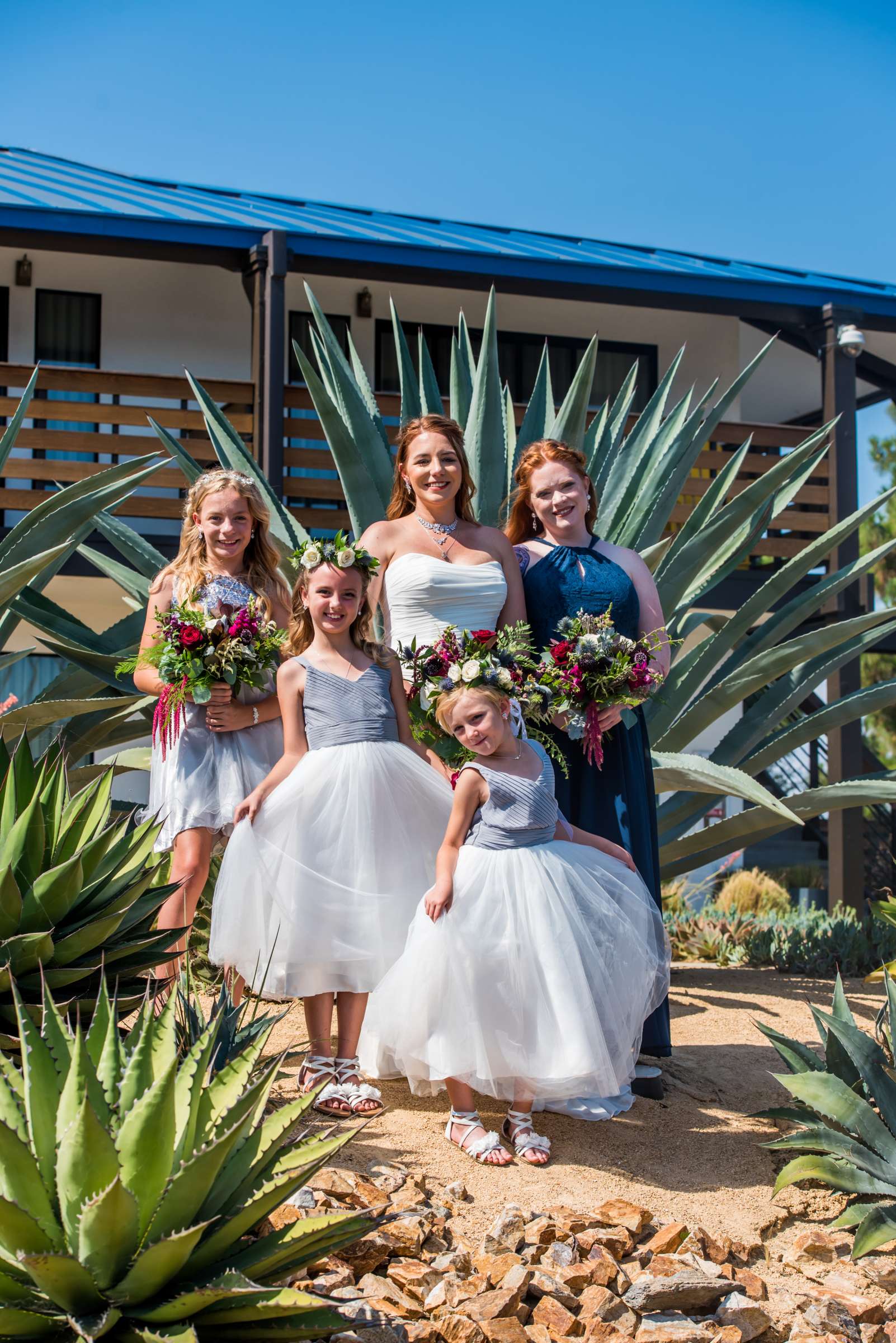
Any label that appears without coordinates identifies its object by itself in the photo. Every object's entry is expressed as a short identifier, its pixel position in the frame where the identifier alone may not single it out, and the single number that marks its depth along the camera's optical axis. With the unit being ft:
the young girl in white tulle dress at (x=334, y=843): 11.15
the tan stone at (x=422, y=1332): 8.07
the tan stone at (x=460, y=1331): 8.04
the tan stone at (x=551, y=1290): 8.70
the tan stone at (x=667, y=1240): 9.50
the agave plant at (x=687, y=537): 17.69
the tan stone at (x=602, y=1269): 8.99
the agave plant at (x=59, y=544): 15.84
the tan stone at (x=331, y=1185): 9.25
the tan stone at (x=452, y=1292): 8.42
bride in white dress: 12.70
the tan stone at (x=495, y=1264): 8.75
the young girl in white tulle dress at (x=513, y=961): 10.37
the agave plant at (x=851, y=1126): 10.52
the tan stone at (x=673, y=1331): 8.49
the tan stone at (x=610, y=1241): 9.35
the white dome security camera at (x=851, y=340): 31.40
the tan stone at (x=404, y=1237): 8.91
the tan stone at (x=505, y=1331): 8.11
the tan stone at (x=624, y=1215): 9.62
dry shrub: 31.53
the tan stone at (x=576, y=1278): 8.90
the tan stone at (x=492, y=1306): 8.32
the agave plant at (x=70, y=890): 9.79
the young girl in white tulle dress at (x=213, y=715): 12.75
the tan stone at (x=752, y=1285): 9.29
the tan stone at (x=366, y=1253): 8.71
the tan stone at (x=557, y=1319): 8.42
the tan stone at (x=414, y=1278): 8.54
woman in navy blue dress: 12.96
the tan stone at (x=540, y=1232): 9.23
